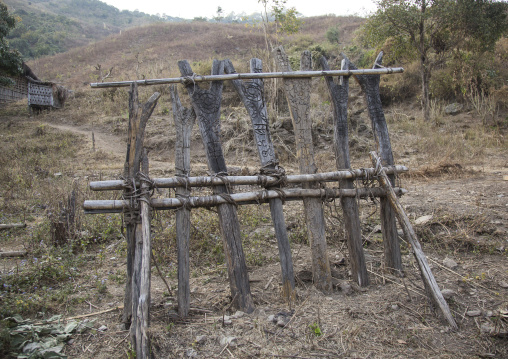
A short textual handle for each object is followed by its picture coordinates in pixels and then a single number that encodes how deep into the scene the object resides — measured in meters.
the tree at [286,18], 12.58
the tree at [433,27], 10.96
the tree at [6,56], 13.55
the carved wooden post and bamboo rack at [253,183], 2.53
